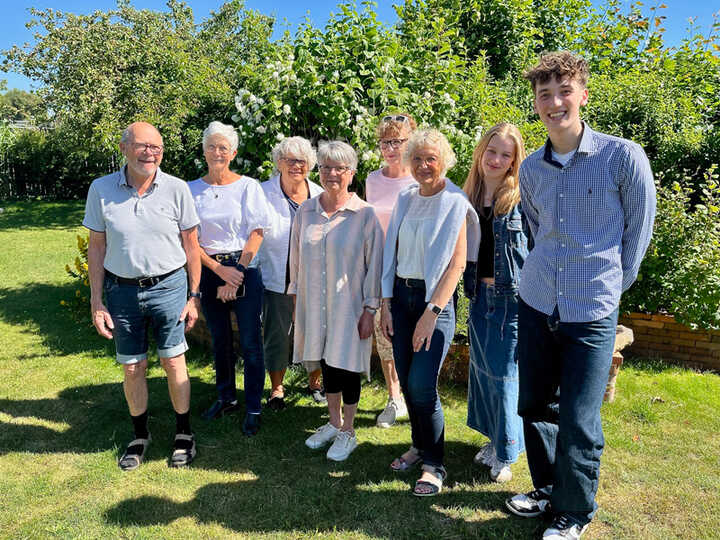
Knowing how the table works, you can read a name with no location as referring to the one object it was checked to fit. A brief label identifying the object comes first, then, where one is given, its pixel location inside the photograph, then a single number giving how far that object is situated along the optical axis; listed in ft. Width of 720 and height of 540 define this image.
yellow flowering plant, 20.81
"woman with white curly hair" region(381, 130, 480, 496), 8.90
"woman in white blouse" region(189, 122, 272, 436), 11.55
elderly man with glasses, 9.86
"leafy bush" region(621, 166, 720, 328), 15.19
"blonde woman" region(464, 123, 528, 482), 9.22
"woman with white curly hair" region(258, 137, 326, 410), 11.76
